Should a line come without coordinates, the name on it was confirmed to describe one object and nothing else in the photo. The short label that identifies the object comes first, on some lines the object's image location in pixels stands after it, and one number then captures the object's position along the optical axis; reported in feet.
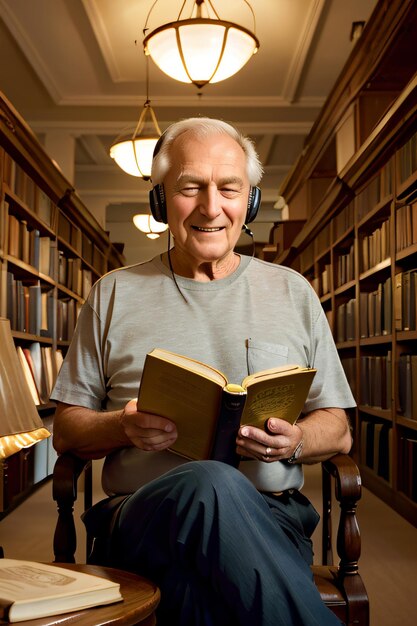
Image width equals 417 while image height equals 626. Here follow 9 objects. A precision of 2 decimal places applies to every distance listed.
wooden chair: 4.67
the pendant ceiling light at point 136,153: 17.25
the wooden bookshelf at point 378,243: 12.97
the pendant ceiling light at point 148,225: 31.33
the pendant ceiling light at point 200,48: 12.91
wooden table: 3.01
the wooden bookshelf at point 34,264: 13.66
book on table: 3.01
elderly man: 5.04
